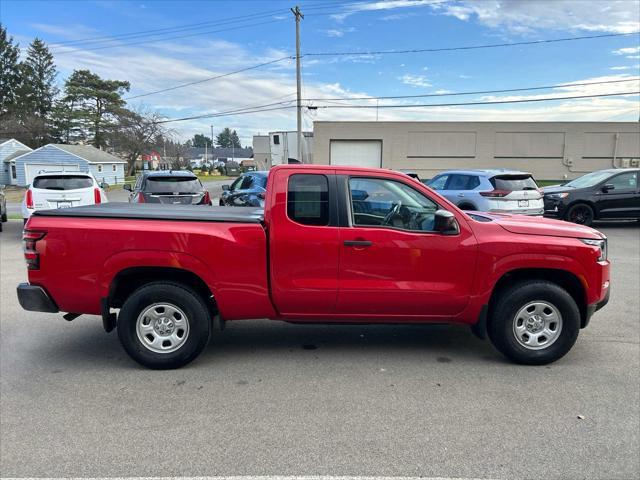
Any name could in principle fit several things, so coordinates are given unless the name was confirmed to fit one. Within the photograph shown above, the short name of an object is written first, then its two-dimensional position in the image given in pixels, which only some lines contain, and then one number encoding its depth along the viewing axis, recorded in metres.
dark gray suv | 10.60
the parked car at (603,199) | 12.98
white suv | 11.19
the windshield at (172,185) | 10.71
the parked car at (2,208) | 14.13
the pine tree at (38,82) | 65.31
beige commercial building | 37.00
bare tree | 58.19
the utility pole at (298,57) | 29.11
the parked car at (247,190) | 12.45
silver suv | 11.34
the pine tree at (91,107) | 60.78
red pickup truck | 4.04
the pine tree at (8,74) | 64.94
